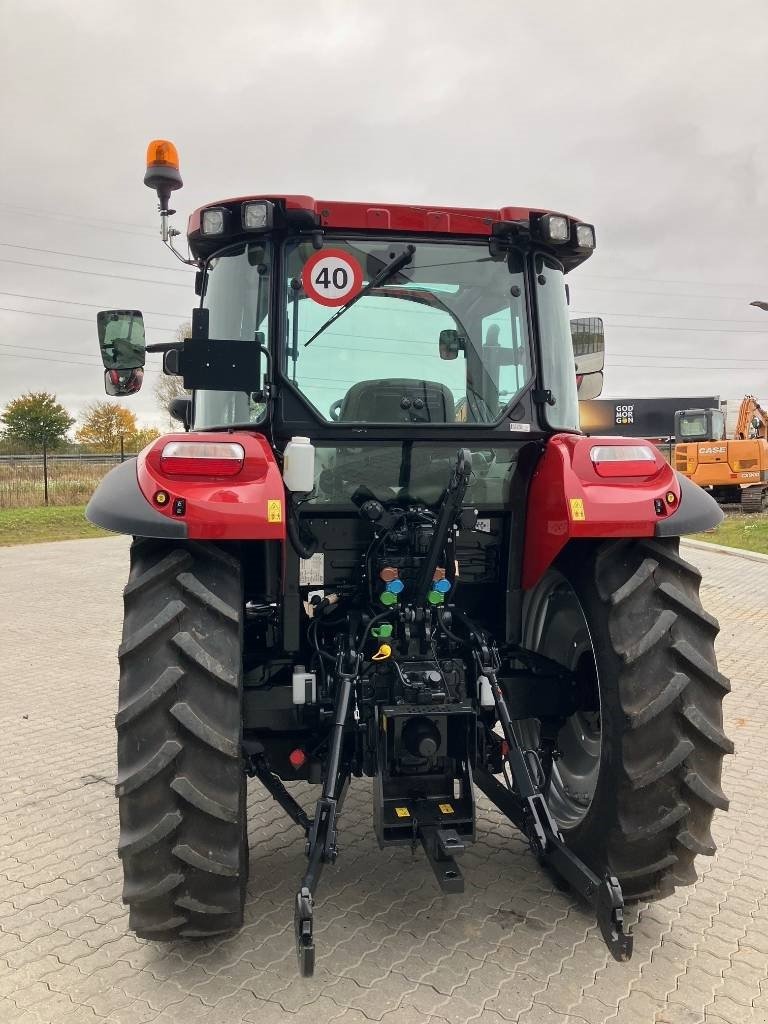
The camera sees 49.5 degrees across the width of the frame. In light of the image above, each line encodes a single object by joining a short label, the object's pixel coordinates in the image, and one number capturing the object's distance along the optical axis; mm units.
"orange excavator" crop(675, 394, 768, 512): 22312
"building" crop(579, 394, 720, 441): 34656
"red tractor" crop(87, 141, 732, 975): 2619
